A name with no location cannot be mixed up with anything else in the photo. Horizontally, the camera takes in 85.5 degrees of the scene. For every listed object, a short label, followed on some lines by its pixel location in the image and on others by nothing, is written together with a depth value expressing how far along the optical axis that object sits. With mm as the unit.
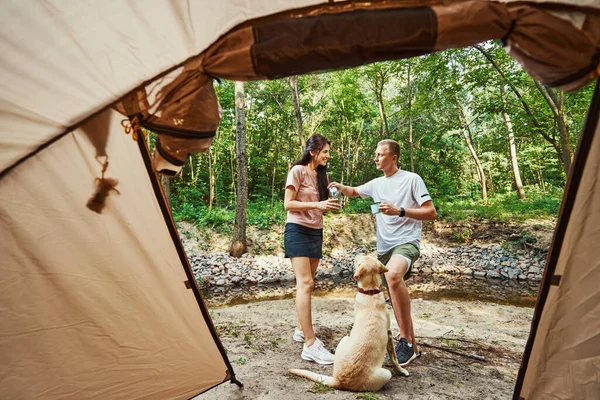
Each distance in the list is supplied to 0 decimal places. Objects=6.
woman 3541
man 3354
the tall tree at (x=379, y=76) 13594
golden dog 2703
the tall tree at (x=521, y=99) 9531
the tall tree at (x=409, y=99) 14530
